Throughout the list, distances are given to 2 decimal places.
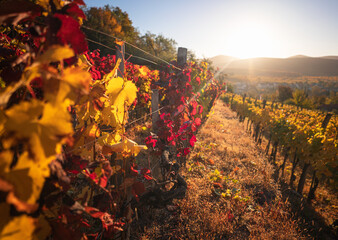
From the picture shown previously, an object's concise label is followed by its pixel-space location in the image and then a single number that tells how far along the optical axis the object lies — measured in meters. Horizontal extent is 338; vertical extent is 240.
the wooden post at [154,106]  3.06
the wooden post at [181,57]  3.66
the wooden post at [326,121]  5.63
